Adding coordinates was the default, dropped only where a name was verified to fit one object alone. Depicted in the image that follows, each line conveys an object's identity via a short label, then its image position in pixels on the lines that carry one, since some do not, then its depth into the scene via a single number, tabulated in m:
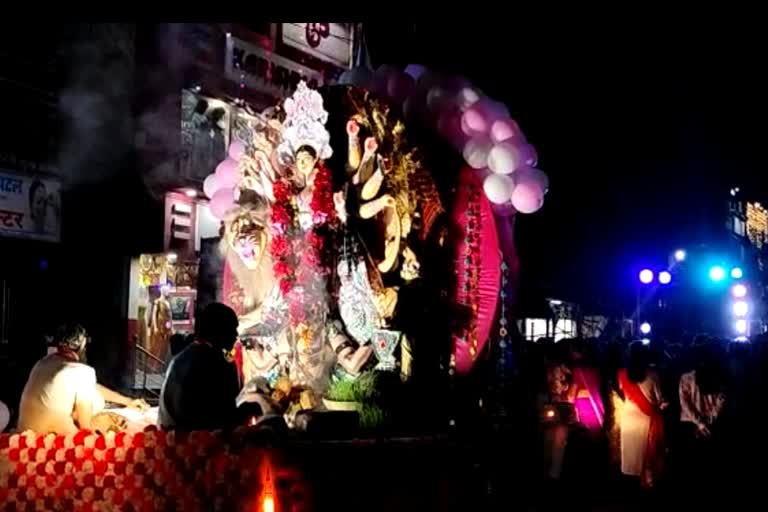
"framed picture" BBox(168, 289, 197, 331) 18.38
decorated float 10.00
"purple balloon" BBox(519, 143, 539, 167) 10.34
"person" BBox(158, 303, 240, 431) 6.51
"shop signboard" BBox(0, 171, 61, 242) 14.77
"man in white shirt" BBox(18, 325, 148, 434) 6.82
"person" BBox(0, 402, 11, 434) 7.27
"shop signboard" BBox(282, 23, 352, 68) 21.05
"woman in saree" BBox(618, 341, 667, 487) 10.14
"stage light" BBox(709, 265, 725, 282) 18.48
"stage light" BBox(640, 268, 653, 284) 16.59
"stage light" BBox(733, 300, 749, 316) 30.64
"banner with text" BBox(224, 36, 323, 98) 18.88
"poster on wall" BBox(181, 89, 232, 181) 17.73
